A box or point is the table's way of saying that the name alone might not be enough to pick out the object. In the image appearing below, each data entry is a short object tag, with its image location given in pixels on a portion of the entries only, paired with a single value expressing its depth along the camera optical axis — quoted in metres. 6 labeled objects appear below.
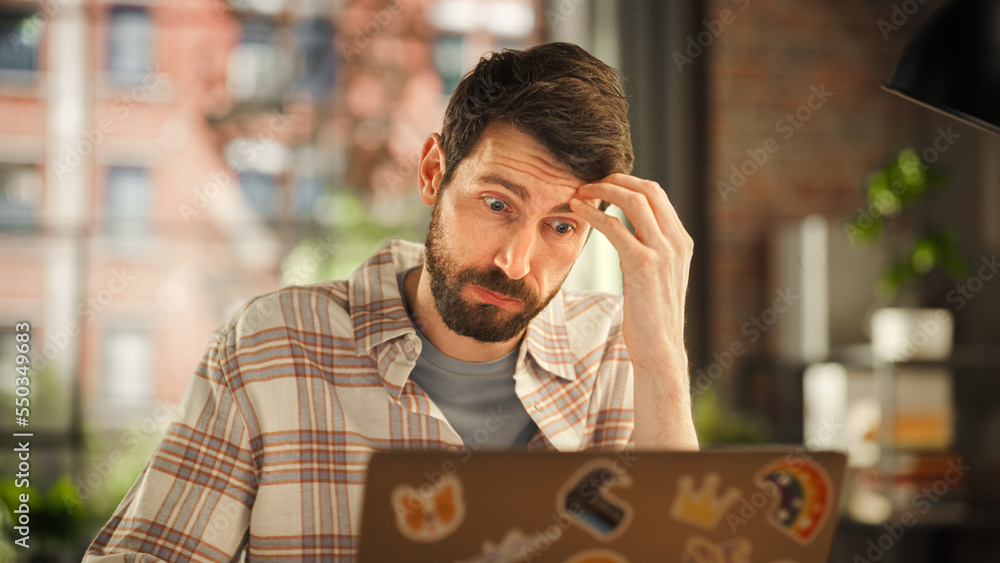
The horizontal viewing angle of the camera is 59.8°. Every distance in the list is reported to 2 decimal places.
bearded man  1.16
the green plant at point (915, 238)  3.20
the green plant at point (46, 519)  2.59
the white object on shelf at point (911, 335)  3.10
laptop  0.70
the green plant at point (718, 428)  2.82
